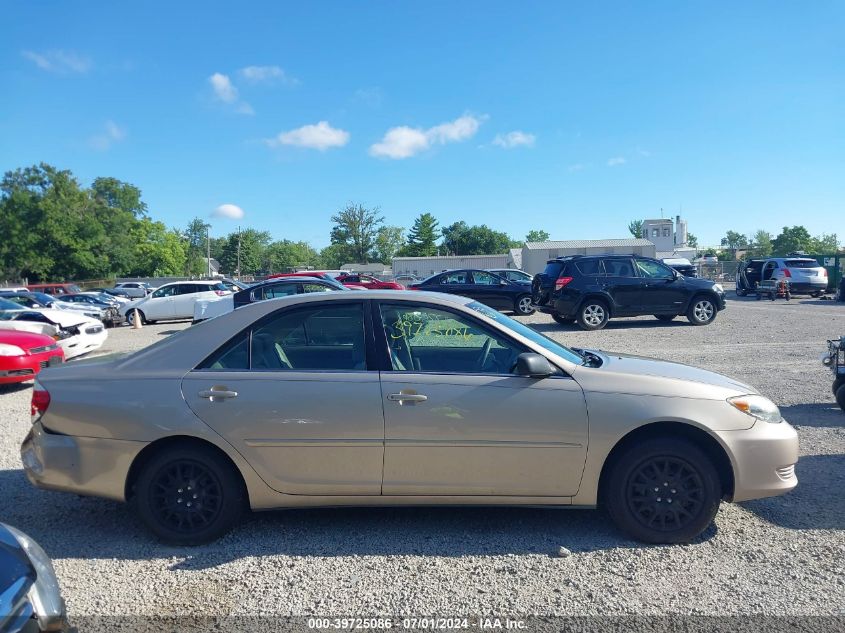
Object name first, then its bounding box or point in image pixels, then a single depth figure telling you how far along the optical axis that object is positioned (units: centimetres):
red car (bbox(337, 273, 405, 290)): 2609
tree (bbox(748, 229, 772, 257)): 10094
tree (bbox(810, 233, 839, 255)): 8806
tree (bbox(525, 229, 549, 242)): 14524
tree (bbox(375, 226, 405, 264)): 9888
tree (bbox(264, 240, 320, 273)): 12529
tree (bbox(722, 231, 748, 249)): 15019
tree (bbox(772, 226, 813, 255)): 8975
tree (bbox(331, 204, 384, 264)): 9703
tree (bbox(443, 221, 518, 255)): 10044
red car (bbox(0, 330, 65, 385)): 835
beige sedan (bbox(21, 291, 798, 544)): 351
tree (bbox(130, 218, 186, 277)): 8244
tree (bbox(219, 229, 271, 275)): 10950
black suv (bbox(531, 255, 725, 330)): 1419
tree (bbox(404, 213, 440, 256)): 9069
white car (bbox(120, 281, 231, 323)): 2144
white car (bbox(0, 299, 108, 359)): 1043
